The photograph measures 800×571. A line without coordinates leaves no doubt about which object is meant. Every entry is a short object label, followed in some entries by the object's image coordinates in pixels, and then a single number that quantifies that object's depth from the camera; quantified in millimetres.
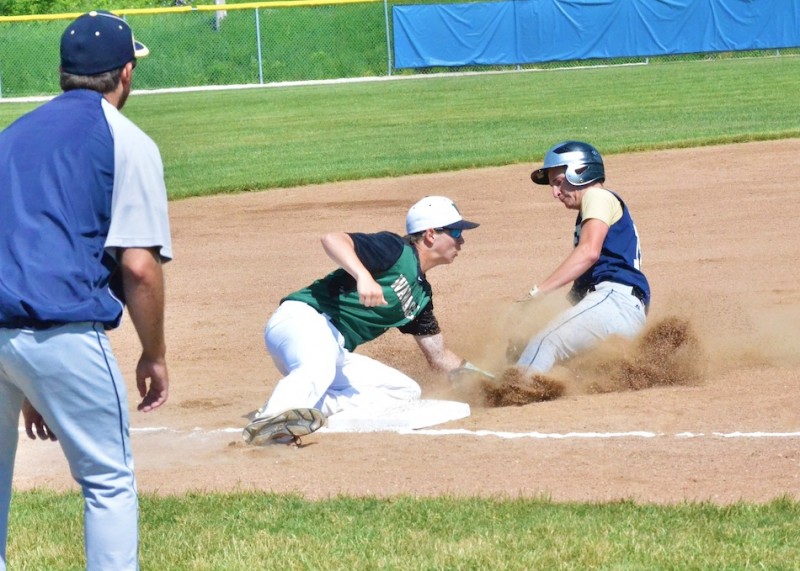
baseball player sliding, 13406
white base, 12367
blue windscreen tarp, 69812
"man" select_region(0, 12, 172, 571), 6492
